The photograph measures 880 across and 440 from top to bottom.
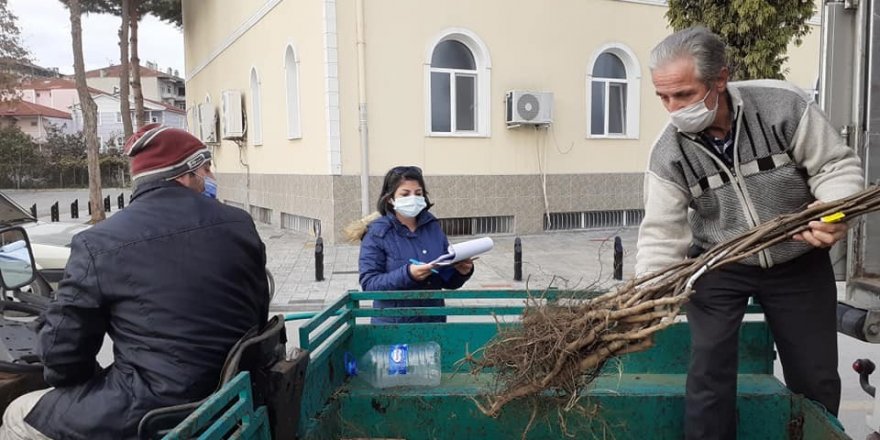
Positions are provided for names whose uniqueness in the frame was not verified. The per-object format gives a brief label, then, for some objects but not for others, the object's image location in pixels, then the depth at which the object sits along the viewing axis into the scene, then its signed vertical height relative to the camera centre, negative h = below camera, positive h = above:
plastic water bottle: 3.11 -0.93
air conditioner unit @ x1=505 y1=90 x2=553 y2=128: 12.88 +1.25
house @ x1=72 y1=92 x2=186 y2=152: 64.00 +6.28
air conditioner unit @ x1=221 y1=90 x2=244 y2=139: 18.58 +1.75
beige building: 12.33 +1.35
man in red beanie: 2.05 -0.44
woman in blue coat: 3.71 -0.40
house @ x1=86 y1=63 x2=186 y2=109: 77.38 +11.35
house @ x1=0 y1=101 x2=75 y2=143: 58.14 +5.50
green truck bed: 2.73 -1.00
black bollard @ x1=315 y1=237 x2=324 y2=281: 9.47 -1.25
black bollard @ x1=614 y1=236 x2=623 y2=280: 8.57 -1.19
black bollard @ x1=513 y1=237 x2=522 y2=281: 9.37 -1.29
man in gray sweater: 2.47 -0.11
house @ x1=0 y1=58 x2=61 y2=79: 26.97 +4.79
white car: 4.68 -0.62
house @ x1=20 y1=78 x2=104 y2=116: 72.69 +9.47
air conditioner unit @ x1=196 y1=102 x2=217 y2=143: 23.12 +1.92
